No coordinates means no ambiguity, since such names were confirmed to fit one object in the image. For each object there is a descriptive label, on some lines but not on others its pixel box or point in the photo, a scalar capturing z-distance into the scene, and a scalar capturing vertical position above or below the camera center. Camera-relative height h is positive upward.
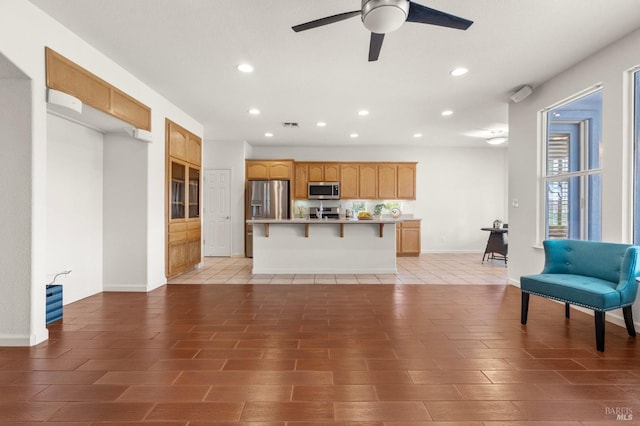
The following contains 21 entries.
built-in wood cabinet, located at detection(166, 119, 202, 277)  4.95 +0.16
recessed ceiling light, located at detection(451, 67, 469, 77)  3.72 +1.60
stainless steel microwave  7.99 +0.48
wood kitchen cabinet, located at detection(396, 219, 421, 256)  7.83 -0.68
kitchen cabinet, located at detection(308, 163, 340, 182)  8.10 +0.93
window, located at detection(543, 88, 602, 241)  3.54 +0.49
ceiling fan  2.06 +1.27
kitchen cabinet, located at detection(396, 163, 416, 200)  8.10 +0.71
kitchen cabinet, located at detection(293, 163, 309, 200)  8.10 +0.73
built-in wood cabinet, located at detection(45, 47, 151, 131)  2.80 +1.19
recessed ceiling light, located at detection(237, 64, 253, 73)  3.64 +1.60
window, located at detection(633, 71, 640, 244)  3.00 +0.58
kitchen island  5.56 -0.67
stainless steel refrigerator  7.54 +0.19
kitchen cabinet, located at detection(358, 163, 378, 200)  8.11 +0.63
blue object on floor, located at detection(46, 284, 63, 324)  3.10 -0.90
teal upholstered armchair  2.55 -0.61
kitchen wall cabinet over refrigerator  7.76 +0.93
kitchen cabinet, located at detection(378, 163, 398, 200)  8.11 +0.74
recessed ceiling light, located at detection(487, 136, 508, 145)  6.84 +1.47
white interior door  7.69 -0.04
